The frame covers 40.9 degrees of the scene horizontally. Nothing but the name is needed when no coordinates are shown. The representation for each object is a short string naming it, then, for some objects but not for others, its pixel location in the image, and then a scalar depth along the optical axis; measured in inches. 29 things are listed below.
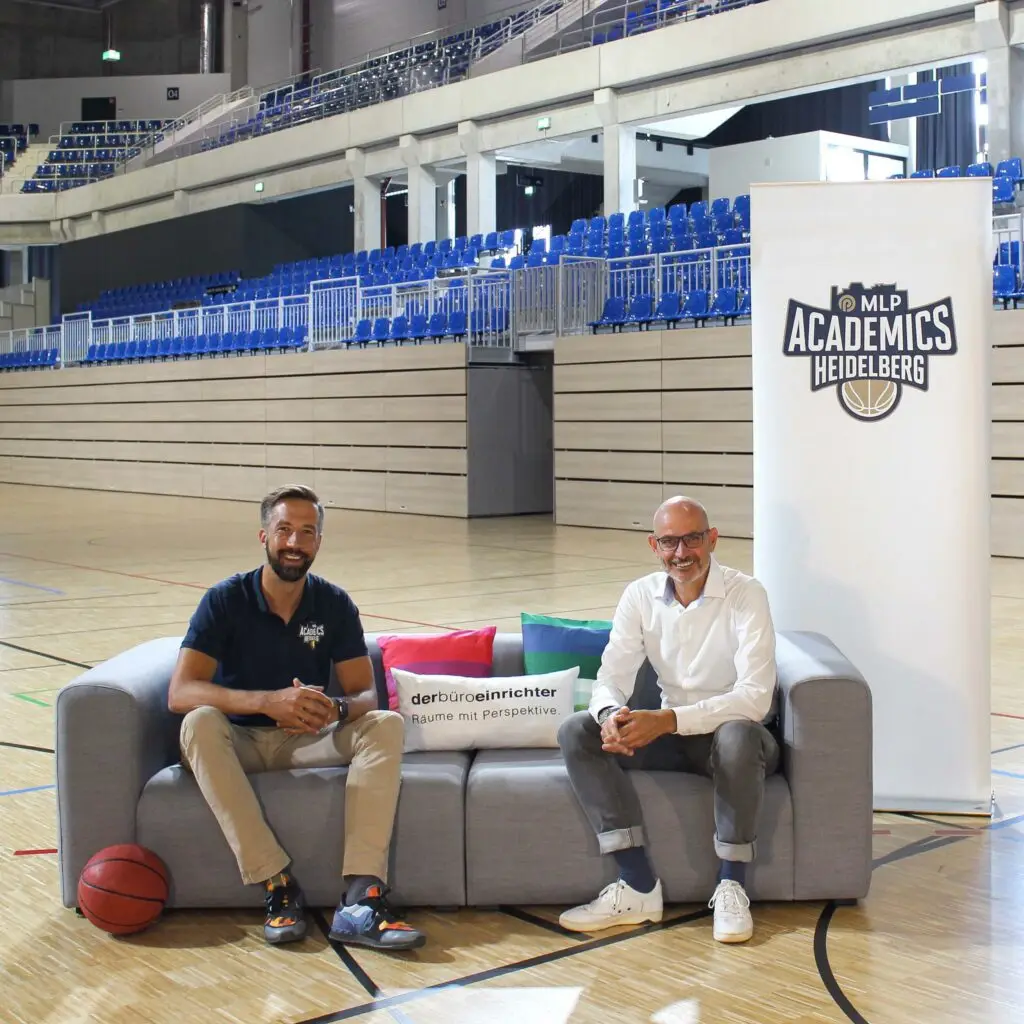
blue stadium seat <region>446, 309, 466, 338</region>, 668.7
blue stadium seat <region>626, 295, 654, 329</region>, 592.4
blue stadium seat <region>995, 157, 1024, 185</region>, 574.7
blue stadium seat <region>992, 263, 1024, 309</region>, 486.0
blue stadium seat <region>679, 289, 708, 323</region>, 566.6
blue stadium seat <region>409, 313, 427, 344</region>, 690.8
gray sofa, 143.6
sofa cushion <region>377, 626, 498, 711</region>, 167.6
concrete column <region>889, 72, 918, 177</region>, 815.1
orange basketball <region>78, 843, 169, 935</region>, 135.7
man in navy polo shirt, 138.3
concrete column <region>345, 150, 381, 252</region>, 938.7
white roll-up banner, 173.8
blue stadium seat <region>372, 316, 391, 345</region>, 714.8
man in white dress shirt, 139.3
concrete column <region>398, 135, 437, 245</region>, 902.4
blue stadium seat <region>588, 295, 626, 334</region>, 607.5
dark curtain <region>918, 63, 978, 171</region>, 781.3
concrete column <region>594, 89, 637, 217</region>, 769.7
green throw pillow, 168.7
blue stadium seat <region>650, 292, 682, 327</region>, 577.3
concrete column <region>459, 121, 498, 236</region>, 850.1
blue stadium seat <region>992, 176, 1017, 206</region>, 566.9
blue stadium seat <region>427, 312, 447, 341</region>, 677.9
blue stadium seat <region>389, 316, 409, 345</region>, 705.0
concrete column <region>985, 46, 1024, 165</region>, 612.7
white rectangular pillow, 159.0
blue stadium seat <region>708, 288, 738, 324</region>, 554.3
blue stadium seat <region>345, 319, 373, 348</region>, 730.2
